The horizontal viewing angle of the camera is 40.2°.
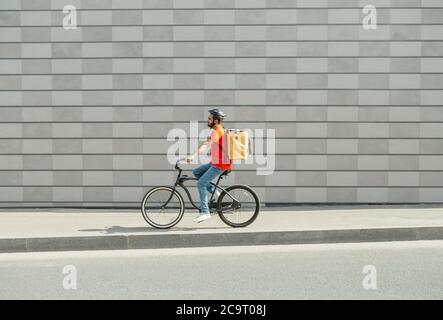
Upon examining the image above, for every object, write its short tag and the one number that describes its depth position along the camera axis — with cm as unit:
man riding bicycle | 870
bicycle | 878
